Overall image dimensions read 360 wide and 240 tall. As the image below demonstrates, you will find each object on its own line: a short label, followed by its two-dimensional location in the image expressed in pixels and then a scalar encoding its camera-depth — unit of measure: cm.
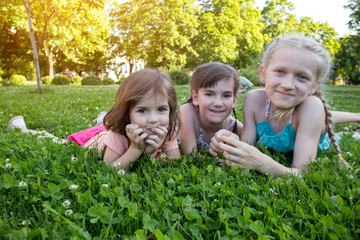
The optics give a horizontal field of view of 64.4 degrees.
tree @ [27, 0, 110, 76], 1677
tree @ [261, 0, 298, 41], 4347
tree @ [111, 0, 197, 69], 2834
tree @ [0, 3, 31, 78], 3384
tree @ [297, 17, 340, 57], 4162
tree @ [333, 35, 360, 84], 5284
